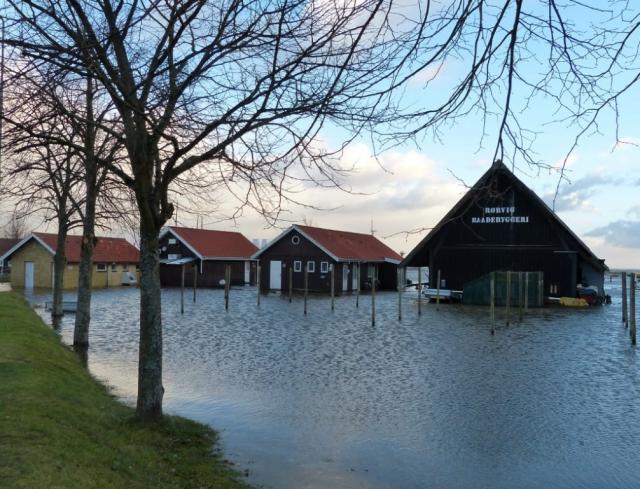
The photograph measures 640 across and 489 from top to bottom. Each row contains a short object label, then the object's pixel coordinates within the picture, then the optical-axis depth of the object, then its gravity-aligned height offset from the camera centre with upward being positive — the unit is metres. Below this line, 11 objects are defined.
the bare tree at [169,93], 4.26 +1.68
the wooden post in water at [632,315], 18.75 -1.07
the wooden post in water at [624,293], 22.00 -0.53
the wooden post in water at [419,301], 28.63 -1.15
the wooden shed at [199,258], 51.66 +1.20
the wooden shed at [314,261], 45.00 +1.00
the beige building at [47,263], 48.12 +0.64
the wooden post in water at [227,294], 31.64 -1.03
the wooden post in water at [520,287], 26.58 -0.48
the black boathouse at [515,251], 33.72 +1.42
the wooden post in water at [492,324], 21.53 -1.58
